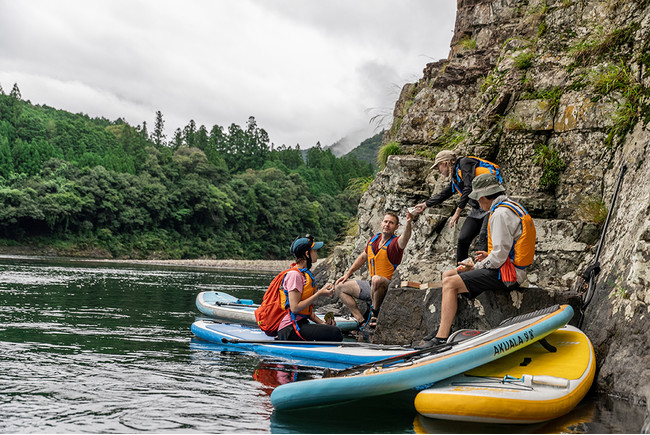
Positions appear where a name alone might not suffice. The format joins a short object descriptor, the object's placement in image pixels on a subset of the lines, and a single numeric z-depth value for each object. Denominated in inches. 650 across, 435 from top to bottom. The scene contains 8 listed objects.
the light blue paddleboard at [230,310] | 386.6
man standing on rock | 292.8
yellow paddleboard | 169.0
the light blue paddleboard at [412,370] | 181.2
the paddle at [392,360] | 201.2
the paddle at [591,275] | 240.8
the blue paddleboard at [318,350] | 259.3
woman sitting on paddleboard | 279.9
